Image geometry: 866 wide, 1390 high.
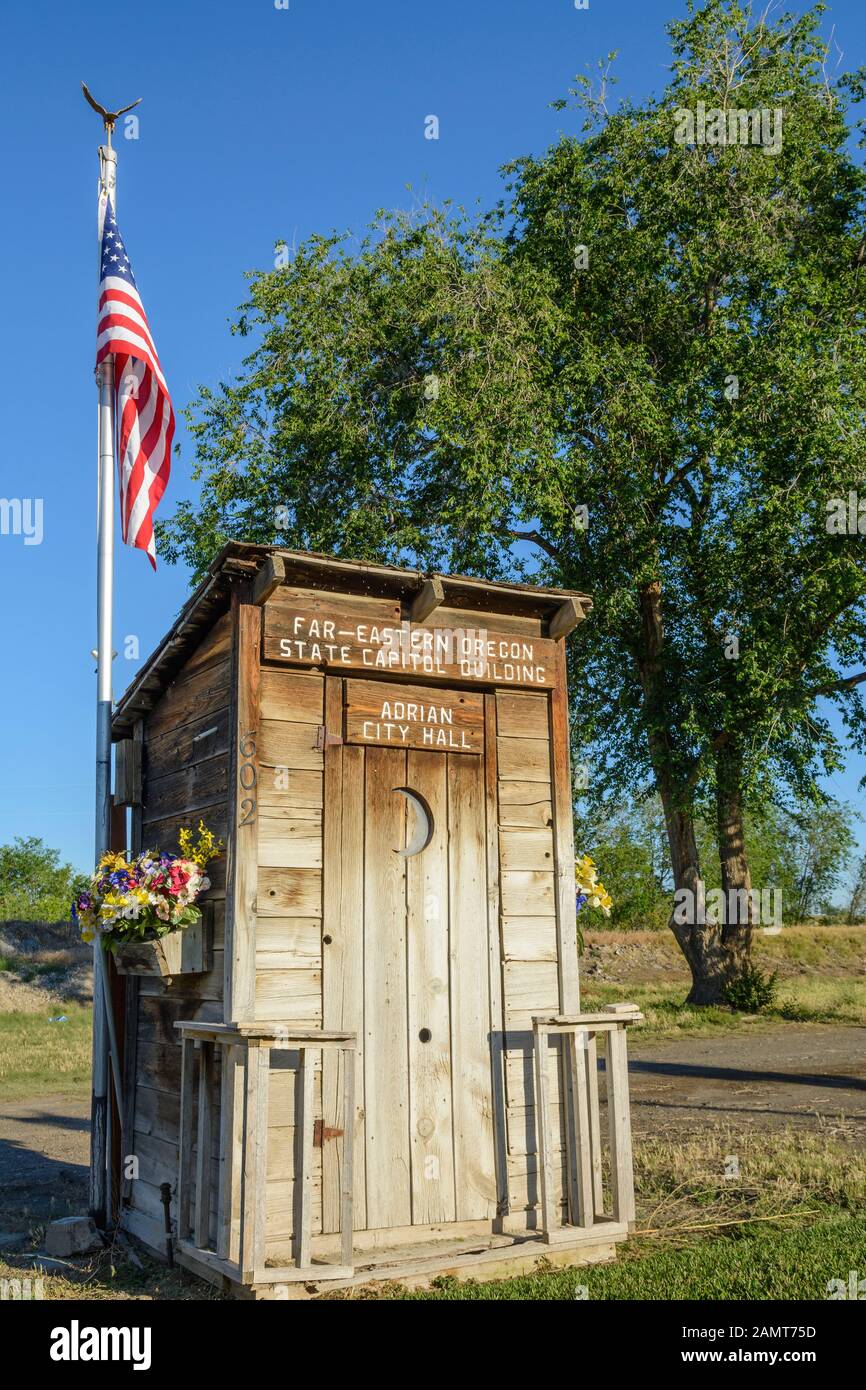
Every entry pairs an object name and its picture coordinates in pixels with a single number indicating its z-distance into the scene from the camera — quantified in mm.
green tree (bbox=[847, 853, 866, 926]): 70625
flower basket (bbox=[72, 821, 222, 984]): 6980
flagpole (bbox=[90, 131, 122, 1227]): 8305
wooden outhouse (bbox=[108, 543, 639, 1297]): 6617
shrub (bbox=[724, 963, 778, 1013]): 22406
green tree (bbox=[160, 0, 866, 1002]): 19922
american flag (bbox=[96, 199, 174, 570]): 9422
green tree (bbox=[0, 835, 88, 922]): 85625
